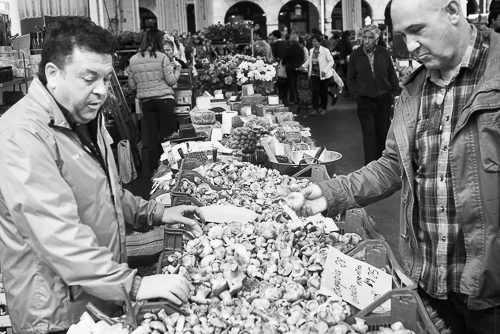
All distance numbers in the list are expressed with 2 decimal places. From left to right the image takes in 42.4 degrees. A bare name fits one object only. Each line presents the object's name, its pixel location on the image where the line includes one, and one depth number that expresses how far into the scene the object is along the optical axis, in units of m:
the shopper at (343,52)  18.63
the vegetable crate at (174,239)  2.44
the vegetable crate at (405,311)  1.70
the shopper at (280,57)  16.75
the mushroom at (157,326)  1.76
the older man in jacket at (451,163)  1.97
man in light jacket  1.84
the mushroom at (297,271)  2.10
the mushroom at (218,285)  2.01
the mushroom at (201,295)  1.96
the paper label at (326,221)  2.61
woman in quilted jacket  8.28
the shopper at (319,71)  14.09
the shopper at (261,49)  11.85
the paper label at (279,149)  4.33
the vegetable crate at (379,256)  1.94
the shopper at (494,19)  7.77
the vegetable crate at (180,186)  2.97
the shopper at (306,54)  16.91
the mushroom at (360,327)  1.73
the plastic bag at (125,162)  7.14
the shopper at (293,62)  15.80
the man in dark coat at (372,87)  7.77
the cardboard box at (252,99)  7.34
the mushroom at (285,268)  2.13
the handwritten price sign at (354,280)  1.81
